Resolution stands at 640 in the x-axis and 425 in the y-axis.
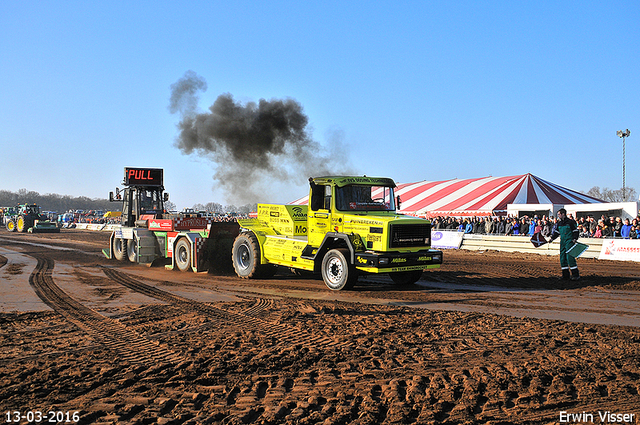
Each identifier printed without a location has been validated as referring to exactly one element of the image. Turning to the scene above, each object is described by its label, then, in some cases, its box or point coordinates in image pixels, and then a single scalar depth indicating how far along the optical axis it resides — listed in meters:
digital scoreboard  19.28
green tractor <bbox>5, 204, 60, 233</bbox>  41.97
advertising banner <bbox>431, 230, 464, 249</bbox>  24.88
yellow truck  11.00
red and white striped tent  30.58
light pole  38.03
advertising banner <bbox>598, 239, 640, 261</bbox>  17.56
